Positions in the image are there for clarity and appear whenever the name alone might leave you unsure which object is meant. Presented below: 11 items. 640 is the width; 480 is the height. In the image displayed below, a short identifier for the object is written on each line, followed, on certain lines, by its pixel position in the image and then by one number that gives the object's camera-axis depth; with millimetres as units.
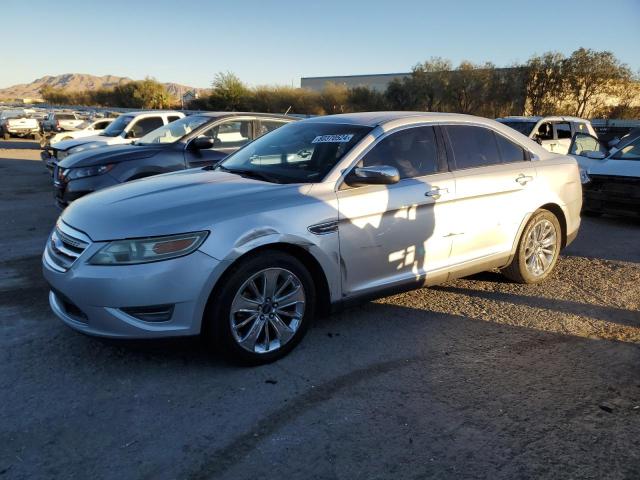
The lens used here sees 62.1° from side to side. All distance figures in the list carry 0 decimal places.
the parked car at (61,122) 26438
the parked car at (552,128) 13000
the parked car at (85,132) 16178
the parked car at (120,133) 10945
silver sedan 3344
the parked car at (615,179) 8484
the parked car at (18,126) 30594
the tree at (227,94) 49031
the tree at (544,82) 34938
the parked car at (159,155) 7395
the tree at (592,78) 32969
